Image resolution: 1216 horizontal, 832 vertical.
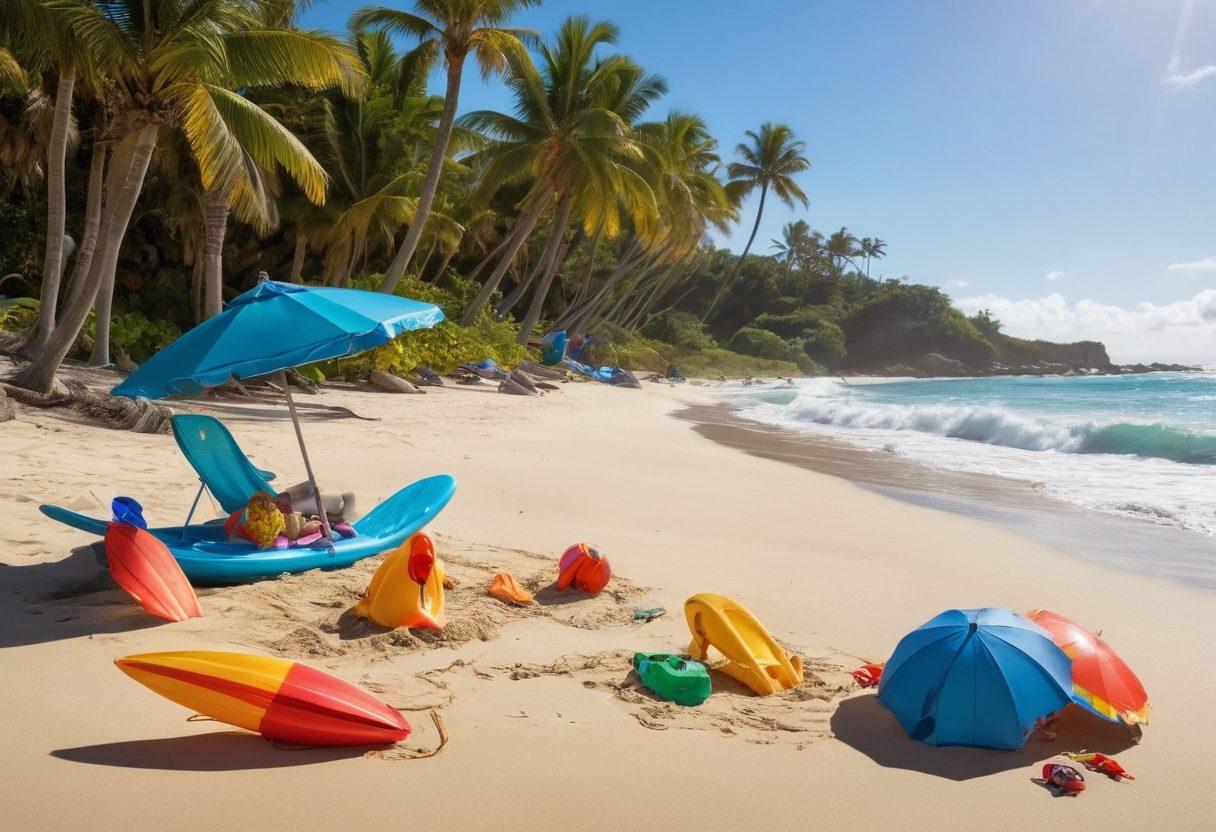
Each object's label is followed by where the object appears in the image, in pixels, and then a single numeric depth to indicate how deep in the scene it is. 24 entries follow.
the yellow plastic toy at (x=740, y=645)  3.35
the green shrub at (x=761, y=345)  52.44
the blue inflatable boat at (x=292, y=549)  4.11
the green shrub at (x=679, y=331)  45.53
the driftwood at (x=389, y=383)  14.68
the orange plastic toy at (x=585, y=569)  4.48
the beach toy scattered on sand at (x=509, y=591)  4.30
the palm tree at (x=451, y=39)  15.33
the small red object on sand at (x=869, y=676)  3.43
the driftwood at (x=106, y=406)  8.19
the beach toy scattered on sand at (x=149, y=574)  3.57
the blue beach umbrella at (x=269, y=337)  3.88
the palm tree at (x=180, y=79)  8.95
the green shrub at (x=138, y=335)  14.35
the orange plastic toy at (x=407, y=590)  3.72
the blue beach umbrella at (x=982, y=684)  2.83
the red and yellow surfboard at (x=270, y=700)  2.58
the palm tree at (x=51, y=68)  9.05
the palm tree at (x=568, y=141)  20.47
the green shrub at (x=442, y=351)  15.45
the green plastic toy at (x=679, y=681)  3.18
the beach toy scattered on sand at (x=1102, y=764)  2.72
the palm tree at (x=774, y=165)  39.88
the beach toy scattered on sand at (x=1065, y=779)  2.62
